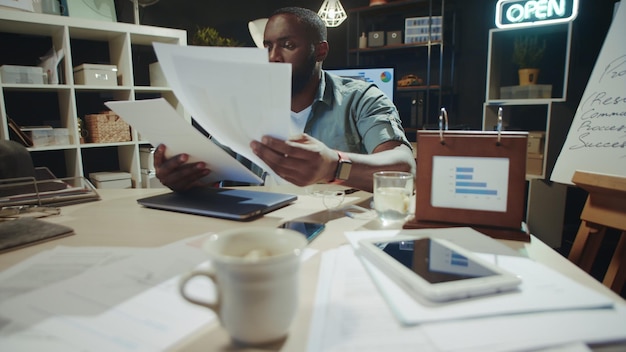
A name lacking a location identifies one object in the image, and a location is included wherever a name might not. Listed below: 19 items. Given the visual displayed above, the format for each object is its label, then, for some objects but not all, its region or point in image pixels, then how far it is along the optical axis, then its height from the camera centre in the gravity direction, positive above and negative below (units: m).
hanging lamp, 3.34 +1.00
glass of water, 0.83 -0.16
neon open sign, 2.52 +0.78
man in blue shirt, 1.44 +0.09
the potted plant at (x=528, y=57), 2.87 +0.51
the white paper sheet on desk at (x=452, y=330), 0.38 -0.22
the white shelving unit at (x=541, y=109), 2.74 +0.12
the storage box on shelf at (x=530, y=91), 2.80 +0.24
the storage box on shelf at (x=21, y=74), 2.26 +0.31
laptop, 0.89 -0.20
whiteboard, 1.45 +0.02
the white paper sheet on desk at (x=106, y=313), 0.40 -0.23
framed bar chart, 0.74 -0.12
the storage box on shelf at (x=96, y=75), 2.54 +0.34
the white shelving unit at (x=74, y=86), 2.41 +0.27
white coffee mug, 0.36 -0.17
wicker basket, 2.66 -0.02
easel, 0.79 -0.21
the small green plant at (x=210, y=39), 3.04 +0.69
